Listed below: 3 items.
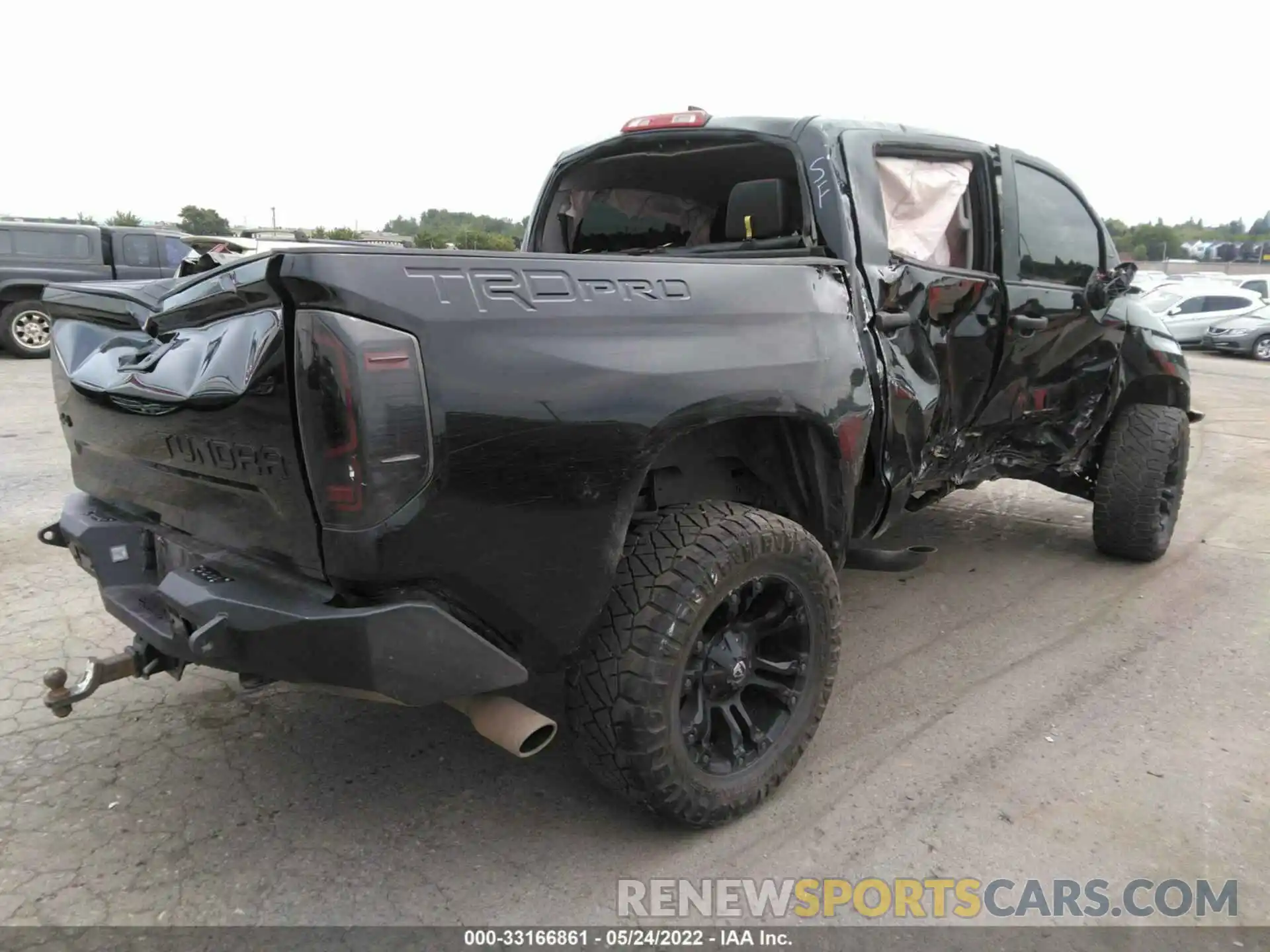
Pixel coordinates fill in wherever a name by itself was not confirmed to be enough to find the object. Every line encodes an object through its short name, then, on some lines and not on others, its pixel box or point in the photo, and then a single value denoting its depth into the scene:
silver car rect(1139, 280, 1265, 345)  20.92
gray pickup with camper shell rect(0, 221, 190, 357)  13.27
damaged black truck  1.89
